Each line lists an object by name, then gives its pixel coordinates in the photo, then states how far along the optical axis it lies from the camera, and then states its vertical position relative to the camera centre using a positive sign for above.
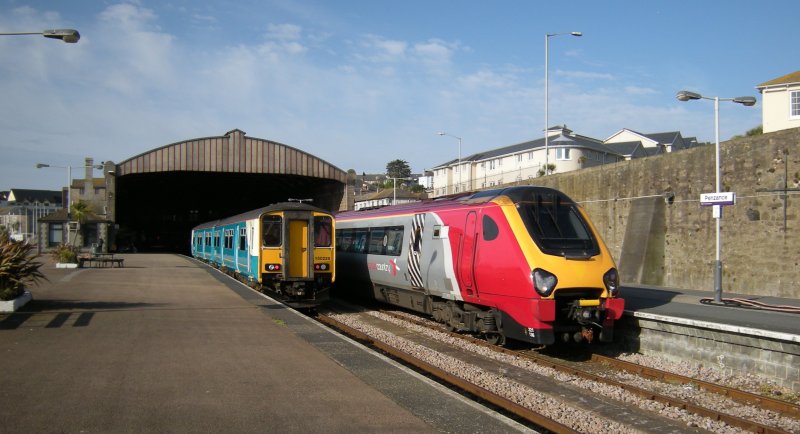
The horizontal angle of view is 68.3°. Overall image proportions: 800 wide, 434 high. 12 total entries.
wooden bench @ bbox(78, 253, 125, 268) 27.75 -1.67
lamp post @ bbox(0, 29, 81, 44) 12.06 +3.91
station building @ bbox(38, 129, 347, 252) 38.25 +3.31
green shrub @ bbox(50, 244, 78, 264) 27.41 -1.40
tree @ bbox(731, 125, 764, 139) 37.57 +6.37
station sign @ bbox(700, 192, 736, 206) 14.19 +0.74
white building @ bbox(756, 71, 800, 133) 27.22 +5.93
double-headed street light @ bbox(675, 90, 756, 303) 13.88 +1.70
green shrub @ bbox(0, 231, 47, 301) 12.27 -0.93
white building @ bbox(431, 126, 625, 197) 50.59 +6.76
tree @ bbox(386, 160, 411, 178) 128.50 +12.82
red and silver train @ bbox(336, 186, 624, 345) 9.66 -0.73
